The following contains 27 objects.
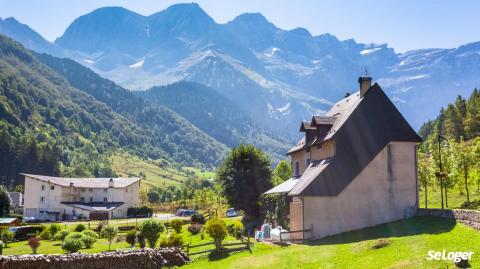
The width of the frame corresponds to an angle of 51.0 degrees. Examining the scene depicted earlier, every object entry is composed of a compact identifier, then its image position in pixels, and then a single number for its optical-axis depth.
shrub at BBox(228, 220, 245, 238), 51.03
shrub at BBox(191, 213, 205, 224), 72.00
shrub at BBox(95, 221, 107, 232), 72.50
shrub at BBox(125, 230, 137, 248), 50.75
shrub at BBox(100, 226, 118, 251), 54.26
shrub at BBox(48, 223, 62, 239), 68.44
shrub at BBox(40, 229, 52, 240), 67.38
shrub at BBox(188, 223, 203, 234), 61.66
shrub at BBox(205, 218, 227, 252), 41.53
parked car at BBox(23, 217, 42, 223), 103.64
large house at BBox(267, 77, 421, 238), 42.22
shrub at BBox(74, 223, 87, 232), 71.01
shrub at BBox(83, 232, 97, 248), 52.30
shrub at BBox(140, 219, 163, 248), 47.19
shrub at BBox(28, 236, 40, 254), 48.38
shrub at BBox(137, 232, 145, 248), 47.94
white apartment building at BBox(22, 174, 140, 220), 117.97
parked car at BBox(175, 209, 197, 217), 106.51
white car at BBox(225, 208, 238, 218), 92.04
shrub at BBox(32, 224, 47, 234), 71.25
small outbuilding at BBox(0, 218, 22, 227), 84.75
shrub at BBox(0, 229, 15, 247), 61.03
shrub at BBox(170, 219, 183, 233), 62.12
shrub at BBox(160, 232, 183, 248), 44.41
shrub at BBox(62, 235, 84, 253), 46.59
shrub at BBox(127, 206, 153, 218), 116.62
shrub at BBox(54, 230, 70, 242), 63.90
